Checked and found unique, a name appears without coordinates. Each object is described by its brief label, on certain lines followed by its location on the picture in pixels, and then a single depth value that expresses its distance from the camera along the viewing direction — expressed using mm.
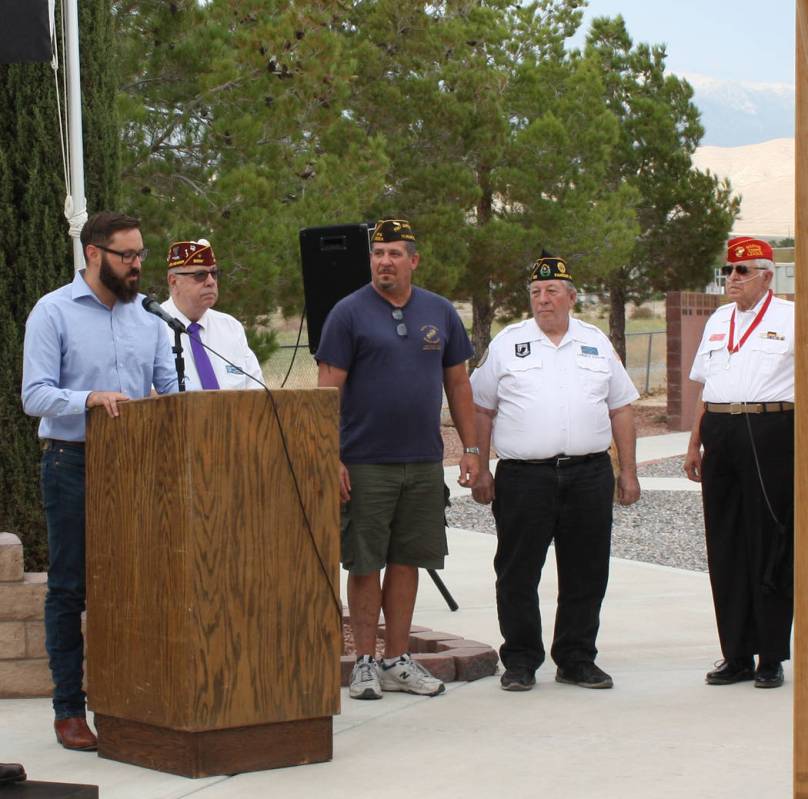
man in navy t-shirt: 10561
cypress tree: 11497
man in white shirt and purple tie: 11450
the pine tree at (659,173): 49979
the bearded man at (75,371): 8963
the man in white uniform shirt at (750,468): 10810
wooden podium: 8182
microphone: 8141
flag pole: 11376
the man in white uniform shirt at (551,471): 10945
